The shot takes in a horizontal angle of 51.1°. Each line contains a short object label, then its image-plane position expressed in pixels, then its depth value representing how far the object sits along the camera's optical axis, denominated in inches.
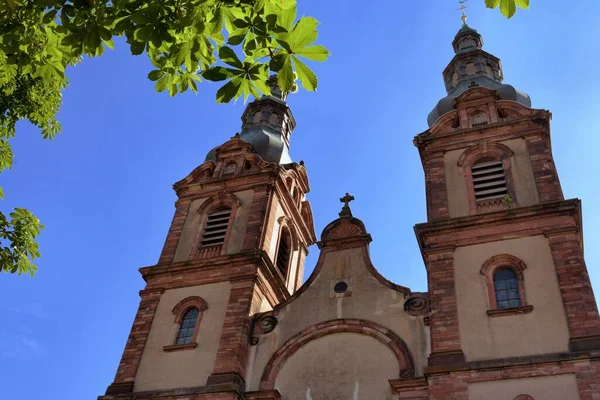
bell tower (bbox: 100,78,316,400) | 765.3
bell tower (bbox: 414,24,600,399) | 622.2
